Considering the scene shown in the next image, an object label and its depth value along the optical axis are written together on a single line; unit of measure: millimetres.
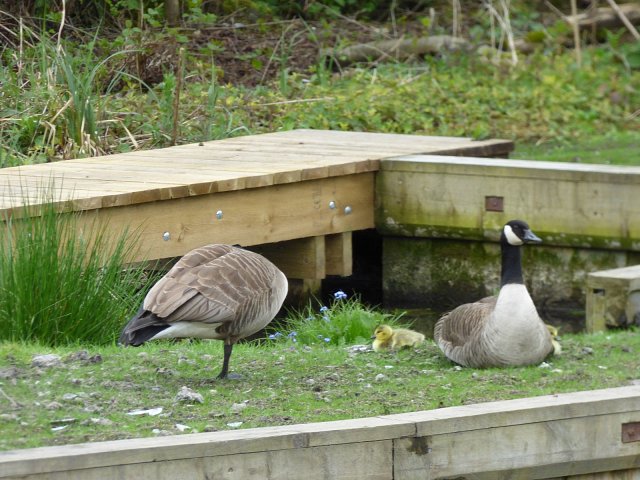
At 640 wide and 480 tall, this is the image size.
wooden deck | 19406
